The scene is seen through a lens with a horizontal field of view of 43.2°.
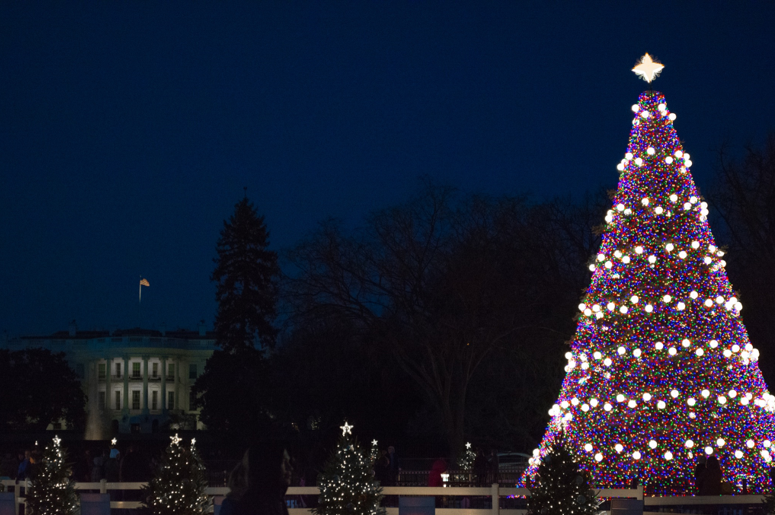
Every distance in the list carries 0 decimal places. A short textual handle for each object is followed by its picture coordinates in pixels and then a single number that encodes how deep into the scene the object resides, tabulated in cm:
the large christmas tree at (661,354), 1686
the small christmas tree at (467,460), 2747
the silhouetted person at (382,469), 2208
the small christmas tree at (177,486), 1420
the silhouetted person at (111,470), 2123
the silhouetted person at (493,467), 2335
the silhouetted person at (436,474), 1955
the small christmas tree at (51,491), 1579
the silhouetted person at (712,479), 1505
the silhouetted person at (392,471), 2377
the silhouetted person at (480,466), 2401
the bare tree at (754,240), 2862
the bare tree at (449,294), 3272
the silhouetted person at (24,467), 2102
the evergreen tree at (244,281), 6225
